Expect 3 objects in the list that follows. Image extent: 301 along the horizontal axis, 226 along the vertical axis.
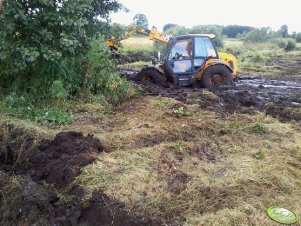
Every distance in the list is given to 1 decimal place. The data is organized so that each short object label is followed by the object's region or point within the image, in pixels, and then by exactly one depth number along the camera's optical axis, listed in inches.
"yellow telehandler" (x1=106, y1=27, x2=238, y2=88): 291.1
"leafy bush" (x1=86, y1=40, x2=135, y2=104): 218.7
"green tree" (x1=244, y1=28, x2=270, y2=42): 957.2
